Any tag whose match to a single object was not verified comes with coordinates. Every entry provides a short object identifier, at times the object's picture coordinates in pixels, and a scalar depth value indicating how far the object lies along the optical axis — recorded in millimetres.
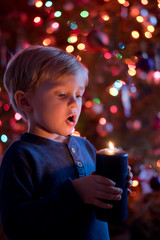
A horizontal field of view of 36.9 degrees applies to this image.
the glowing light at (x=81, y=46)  1384
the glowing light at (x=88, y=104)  1497
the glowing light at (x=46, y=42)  1383
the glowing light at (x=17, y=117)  1377
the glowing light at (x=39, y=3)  1354
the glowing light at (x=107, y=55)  1428
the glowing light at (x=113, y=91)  1532
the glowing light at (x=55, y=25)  1344
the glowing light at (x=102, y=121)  1564
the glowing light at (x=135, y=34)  1445
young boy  623
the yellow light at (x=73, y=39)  1364
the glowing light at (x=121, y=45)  1410
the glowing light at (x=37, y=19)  1363
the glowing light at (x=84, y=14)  1326
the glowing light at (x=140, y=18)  1366
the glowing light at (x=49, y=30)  1431
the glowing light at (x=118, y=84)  1512
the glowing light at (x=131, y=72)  1483
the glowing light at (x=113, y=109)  1617
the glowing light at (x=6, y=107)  1466
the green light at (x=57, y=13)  1298
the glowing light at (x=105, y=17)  1382
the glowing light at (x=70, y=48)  1401
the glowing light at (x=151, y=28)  1374
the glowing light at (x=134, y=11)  1401
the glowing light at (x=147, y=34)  1366
